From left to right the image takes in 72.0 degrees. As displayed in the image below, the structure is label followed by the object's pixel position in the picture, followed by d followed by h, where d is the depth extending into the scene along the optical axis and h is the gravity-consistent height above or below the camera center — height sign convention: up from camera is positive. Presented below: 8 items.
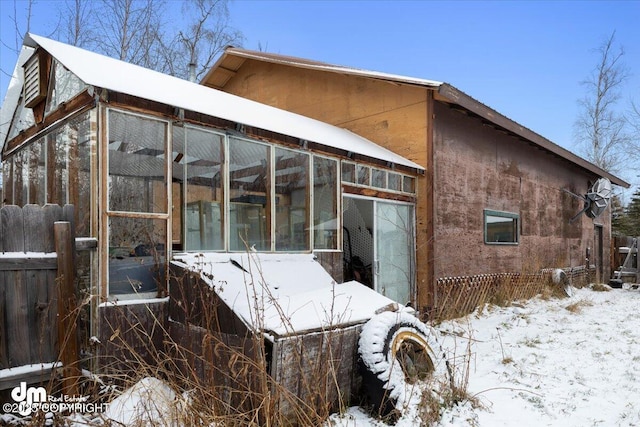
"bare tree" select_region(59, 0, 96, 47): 15.80 +7.42
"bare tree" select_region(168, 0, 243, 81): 18.42 +8.18
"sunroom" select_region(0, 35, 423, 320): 4.21 +0.71
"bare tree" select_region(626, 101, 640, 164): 23.41 +5.20
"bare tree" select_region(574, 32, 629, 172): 22.88 +5.96
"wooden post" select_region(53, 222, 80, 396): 3.55 -0.57
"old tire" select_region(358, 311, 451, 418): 3.52 -1.17
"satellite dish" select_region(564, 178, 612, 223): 13.83 +0.81
